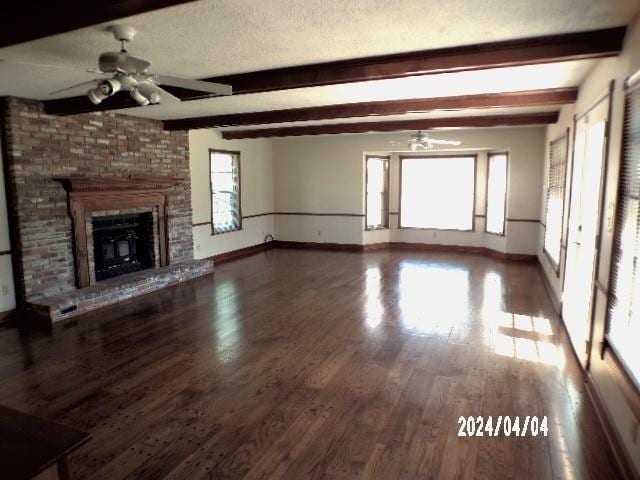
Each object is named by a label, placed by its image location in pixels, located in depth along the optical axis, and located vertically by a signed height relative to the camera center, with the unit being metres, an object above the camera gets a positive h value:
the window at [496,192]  8.69 -0.10
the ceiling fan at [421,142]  7.62 +0.78
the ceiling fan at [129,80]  2.68 +0.72
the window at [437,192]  9.36 -0.10
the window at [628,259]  2.43 -0.42
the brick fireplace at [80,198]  5.06 -0.14
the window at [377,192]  9.64 -0.11
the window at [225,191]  8.44 -0.07
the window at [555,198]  5.41 -0.15
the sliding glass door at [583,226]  3.52 -0.35
